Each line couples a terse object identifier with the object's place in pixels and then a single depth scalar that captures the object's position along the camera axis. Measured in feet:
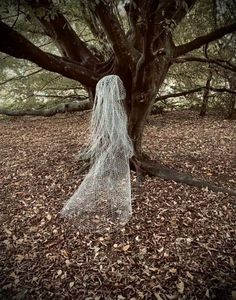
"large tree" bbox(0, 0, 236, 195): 10.83
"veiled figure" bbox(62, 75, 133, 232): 12.65
